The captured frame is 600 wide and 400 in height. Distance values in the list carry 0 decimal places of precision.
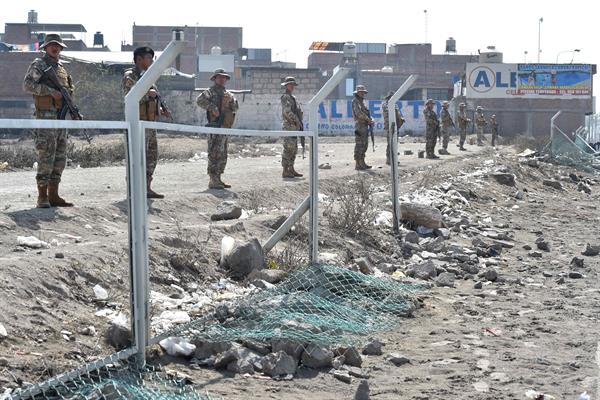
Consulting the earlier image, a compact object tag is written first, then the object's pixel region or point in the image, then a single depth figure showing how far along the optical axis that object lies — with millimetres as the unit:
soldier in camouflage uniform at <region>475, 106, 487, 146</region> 40531
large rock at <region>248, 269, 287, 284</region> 7793
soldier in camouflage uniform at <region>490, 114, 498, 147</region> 41438
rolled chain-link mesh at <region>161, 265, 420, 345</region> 6219
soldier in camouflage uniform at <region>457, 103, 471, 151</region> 34438
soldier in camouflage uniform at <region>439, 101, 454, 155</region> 30688
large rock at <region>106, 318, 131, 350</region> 5570
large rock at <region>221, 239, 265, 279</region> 7973
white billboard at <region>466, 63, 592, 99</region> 50875
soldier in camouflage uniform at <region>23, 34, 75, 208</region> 9172
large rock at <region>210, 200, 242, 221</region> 9805
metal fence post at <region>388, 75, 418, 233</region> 11555
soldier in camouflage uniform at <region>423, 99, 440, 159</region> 26250
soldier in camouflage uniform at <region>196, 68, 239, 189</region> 12898
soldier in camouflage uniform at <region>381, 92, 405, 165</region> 20500
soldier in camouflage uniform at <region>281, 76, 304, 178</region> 14484
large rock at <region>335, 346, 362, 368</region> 6160
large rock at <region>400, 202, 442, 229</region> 12352
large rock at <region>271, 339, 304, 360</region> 6023
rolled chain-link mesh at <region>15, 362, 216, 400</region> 4754
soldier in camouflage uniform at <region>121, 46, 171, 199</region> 10242
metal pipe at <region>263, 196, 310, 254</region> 8469
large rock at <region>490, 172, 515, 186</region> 21656
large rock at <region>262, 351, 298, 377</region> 5770
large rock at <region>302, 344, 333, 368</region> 5965
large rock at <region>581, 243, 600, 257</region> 12094
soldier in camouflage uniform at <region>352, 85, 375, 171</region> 18969
